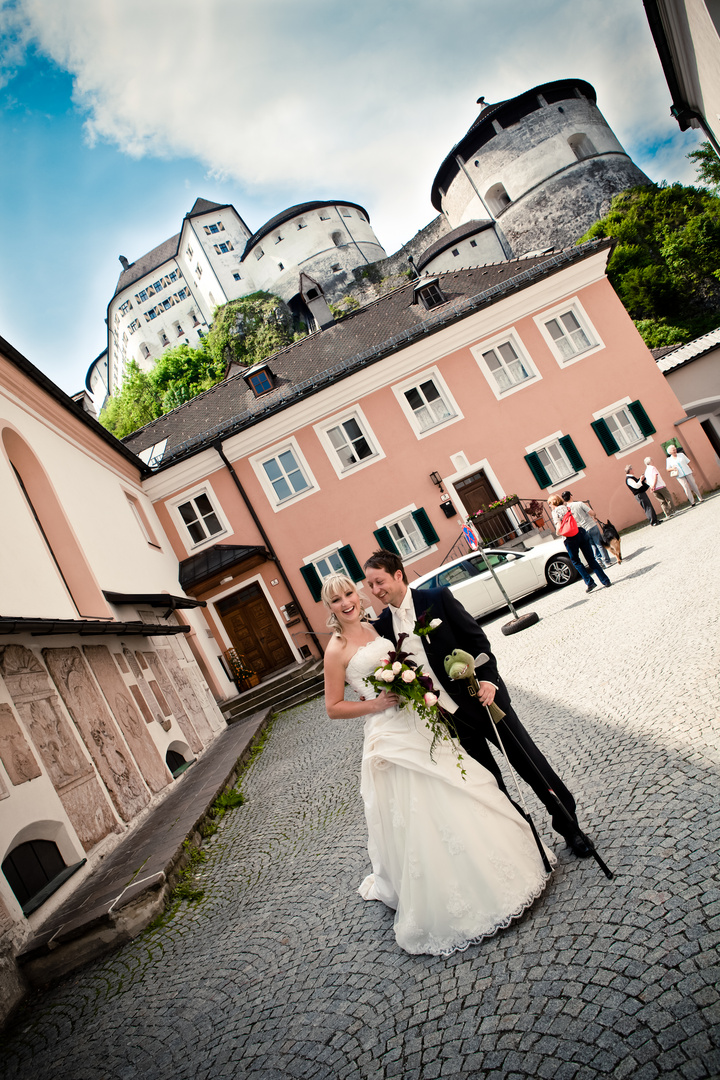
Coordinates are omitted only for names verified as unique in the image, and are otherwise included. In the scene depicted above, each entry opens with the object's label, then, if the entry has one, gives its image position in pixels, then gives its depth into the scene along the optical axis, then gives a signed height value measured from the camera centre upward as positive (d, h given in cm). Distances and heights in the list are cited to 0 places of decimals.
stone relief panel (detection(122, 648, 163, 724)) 1096 +47
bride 333 -127
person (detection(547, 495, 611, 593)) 1120 -94
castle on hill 4656 +2662
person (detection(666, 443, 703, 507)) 1642 -64
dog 1274 -117
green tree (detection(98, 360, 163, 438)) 5325 +2398
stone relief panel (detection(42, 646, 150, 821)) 805 +8
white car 1388 -100
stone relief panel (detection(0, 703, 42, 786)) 619 +24
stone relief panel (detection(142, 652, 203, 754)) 1246 -9
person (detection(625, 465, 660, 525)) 1658 -83
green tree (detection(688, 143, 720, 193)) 3806 +1317
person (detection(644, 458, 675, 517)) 1669 -101
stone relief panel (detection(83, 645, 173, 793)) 938 +4
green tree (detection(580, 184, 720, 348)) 3572 +866
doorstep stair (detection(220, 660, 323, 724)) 1573 -108
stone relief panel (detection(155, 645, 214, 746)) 1345 -6
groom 361 -57
